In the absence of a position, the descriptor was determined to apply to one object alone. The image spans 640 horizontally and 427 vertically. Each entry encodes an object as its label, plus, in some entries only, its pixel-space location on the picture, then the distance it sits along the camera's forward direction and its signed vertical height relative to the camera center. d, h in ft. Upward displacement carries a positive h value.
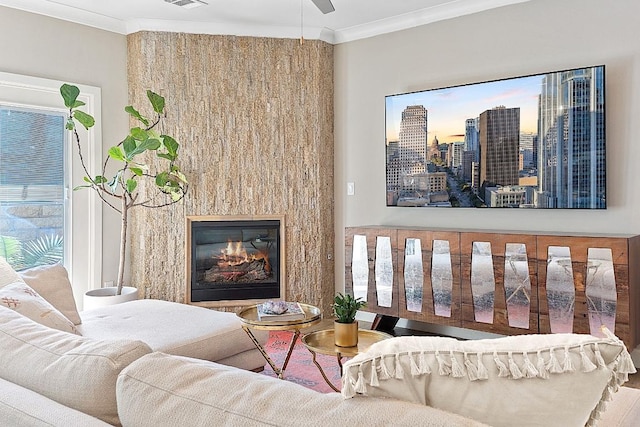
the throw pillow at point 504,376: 3.06 -0.99
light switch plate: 16.08 +0.55
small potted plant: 8.21 -1.80
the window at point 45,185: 13.30 +0.58
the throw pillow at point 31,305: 7.38 -1.40
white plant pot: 13.32 -2.29
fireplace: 15.49 -1.56
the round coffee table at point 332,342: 7.94 -2.14
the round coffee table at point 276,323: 8.75 -1.94
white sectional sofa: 2.95 -1.13
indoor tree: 13.35 +1.07
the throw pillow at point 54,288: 9.24 -1.42
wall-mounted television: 11.51 +1.52
